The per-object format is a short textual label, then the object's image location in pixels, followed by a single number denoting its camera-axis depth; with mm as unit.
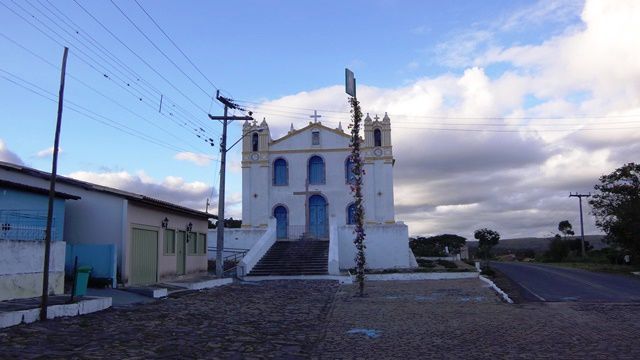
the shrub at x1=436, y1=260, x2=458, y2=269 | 34628
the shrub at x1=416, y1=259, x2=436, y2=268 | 35300
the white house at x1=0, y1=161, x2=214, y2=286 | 18812
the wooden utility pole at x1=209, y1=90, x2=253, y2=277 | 25719
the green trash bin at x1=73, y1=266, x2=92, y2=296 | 14317
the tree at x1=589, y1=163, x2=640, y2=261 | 32438
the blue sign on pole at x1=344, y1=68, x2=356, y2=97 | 20327
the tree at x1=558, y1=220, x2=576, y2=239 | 76875
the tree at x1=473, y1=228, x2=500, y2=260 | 81975
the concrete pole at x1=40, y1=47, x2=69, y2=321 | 11992
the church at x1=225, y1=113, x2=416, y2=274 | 38438
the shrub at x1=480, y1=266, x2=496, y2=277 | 29875
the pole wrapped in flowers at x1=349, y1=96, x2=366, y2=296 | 19703
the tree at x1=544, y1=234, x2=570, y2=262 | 63438
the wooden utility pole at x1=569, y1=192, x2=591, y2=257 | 55906
